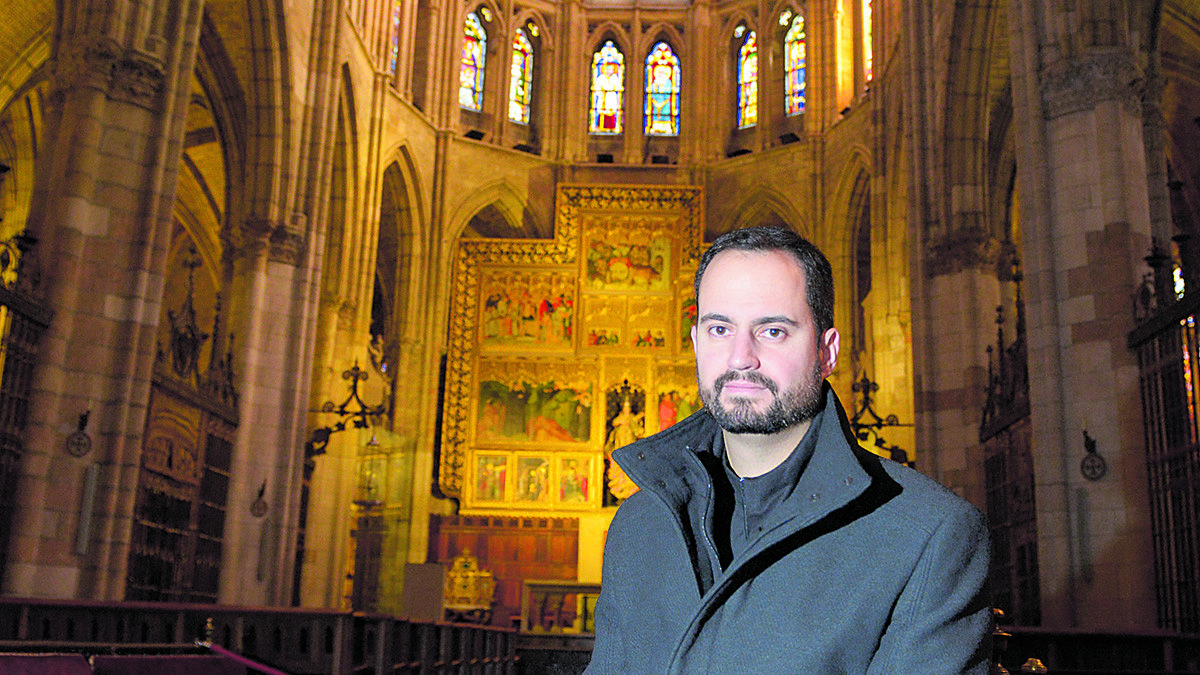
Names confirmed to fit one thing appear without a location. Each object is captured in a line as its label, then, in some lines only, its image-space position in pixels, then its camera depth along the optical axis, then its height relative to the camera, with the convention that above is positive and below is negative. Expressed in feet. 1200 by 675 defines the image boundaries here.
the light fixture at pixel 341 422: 53.11 +7.71
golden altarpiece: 72.08 +15.52
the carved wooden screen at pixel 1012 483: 39.63 +4.33
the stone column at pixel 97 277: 31.89 +8.76
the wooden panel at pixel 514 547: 72.49 +2.14
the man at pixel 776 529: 4.92 +0.30
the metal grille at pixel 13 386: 30.71 +4.99
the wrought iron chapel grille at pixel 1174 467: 27.71 +3.57
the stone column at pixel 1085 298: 30.68 +8.94
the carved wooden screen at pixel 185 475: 41.86 +3.79
